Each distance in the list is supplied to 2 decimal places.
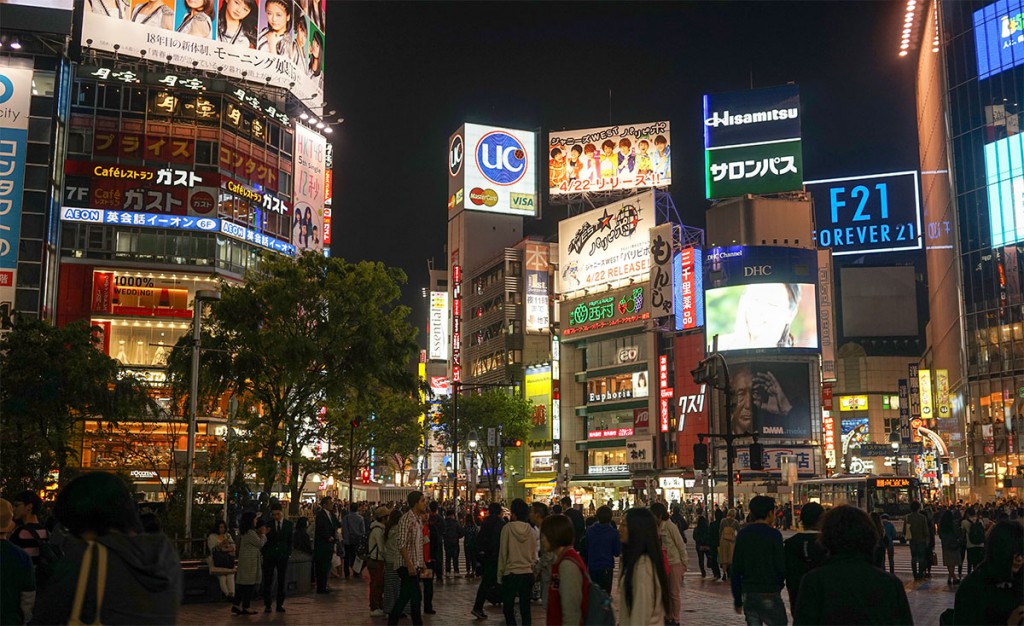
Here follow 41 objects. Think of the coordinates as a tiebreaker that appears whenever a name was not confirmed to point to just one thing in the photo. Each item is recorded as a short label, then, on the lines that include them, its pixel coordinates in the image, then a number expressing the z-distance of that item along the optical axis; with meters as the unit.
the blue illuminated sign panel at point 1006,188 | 69.44
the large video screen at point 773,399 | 72.69
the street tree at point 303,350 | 28.25
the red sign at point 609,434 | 81.62
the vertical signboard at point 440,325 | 114.81
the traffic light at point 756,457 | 25.97
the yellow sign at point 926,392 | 83.00
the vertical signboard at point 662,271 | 74.00
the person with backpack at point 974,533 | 21.44
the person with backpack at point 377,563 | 16.20
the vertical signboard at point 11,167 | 49.53
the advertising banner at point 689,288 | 74.84
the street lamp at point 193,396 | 20.95
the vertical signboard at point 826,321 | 76.00
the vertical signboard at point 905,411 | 77.75
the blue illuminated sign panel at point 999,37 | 70.44
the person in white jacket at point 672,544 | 14.43
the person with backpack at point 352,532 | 24.06
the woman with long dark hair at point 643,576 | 6.86
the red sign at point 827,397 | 75.50
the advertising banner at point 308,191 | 63.44
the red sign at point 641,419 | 79.31
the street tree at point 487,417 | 77.25
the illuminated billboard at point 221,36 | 57.75
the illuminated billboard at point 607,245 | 79.44
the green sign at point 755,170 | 77.25
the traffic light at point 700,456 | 25.44
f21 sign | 108.31
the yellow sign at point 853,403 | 119.94
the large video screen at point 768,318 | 72.19
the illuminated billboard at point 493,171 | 108.94
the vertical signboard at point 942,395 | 86.00
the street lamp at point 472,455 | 53.38
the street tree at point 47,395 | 27.08
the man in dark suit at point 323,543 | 20.53
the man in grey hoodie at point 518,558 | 12.31
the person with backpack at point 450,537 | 24.81
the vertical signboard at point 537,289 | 92.94
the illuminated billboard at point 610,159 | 84.88
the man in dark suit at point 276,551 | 16.80
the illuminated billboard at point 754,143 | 77.56
